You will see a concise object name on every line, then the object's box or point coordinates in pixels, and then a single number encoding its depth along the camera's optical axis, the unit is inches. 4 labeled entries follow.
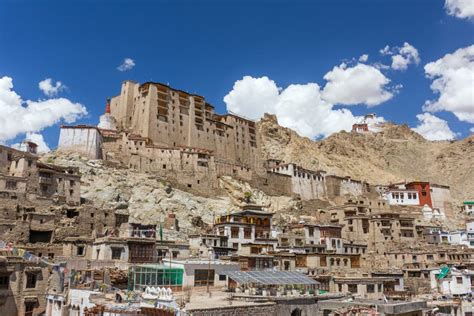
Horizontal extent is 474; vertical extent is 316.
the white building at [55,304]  1164.5
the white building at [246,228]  1968.5
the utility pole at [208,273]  1244.8
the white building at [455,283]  1785.2
